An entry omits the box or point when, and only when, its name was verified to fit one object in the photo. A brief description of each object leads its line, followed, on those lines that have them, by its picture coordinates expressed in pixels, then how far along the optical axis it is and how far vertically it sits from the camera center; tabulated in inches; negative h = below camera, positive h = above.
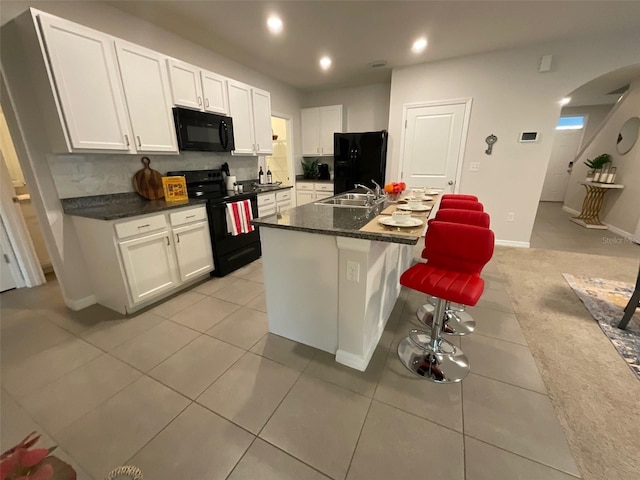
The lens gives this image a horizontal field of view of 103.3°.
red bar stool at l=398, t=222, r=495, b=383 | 56.7 -26.5
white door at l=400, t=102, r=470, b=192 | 150.7 +11.7
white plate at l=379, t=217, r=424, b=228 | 57.0 -13.0
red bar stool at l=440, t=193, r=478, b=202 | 93.7 -12.5
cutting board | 103.3 -6.3
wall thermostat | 136.9 +13.5
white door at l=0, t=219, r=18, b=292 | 104.5 -39.7
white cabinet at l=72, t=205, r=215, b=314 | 82.8 -30.6
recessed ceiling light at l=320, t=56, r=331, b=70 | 138.4 +55.7
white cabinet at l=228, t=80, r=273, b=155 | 129.8 +24.9
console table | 187.3 -32.7
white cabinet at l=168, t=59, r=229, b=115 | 102.4 +32.5
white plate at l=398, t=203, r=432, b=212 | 75.8 -13.0
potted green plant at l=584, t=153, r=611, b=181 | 190.1 -0.6
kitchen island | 58.7 -28.3
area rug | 70.1 -48.9
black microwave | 105.9 +15.0
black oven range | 111.6 -24.6
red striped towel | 115.2 -23.5
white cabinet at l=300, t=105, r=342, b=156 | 190.9 +27.3
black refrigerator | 168.6 +3.8
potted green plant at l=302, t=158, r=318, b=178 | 211.2 -2.8
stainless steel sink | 87.0 -13.2
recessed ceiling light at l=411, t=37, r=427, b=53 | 118.8 +55.7
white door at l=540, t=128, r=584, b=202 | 277.9 -1.1
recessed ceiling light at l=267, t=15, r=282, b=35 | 99.3 +55.2
